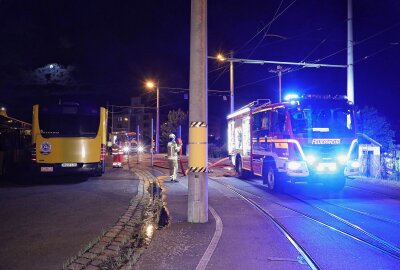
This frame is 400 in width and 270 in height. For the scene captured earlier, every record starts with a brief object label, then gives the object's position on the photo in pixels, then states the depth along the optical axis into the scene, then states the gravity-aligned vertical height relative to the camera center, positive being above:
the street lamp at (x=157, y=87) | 40.02 +6.05
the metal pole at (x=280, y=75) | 29.17 +5.14
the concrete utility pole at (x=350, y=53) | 18.47 +4.35
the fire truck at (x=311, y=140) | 12.60 +0.16
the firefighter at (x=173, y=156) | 16.62 -0.48
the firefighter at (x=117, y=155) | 22.28 -0.60
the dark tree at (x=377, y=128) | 23.22 +1.01
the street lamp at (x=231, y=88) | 31.40 +4.55
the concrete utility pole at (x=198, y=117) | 8.48 +0.60
